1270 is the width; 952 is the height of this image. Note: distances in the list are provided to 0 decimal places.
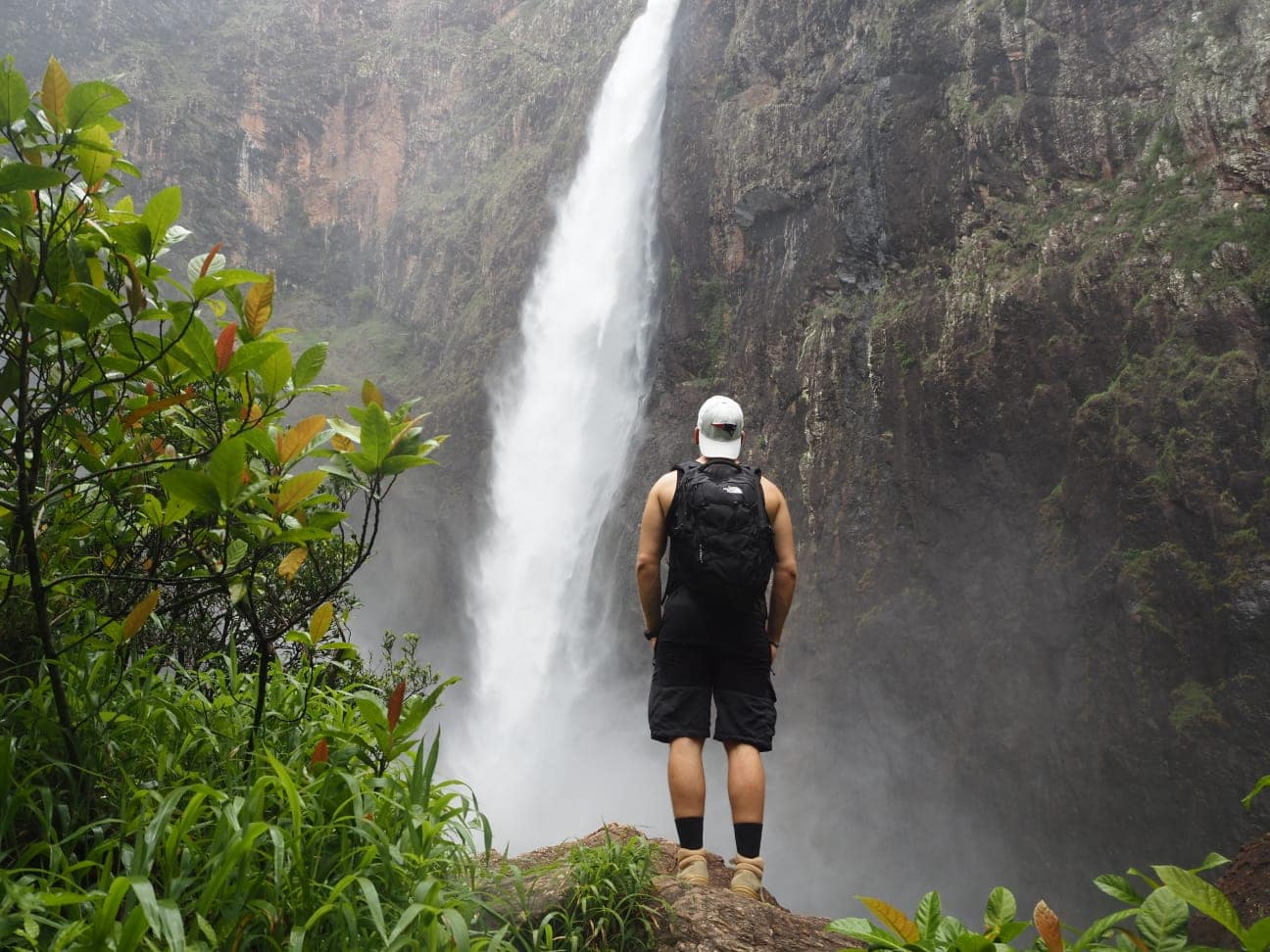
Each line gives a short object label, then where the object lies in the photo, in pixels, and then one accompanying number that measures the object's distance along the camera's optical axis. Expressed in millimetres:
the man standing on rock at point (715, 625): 3025
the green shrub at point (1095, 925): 1348
